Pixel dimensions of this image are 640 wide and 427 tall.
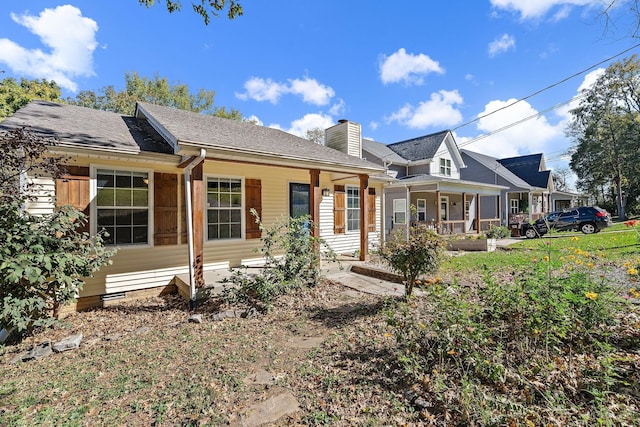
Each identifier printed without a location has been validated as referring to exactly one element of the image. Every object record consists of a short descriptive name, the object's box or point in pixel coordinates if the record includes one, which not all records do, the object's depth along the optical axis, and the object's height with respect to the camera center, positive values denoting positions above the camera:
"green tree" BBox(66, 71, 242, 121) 21.09 +10.36
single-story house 5.37 +0.77
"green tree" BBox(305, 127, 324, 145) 33.46 +10.00
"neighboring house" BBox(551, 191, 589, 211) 30.28 +1.73
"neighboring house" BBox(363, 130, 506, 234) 15.47 +1.74
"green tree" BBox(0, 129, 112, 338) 3.67 -0.45
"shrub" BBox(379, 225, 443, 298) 4.40 -0.62
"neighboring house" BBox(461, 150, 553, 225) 23.72 +3.25
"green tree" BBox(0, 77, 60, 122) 14.27 +7.25
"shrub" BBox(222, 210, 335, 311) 5.29 -1.20
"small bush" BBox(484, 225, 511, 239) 14.84 -1.01
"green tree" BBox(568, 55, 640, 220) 23.97 +8.13
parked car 14.48 -0.41
